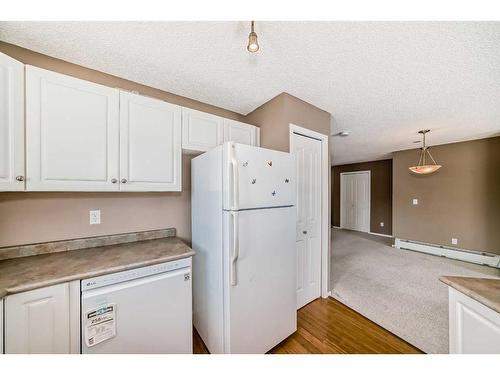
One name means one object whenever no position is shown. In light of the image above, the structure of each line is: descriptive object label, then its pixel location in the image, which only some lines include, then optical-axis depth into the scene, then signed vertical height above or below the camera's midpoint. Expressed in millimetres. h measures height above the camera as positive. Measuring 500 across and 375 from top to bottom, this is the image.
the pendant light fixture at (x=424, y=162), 3241 +562
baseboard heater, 3357 -1319
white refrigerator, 1312 -480
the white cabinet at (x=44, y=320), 930 -701
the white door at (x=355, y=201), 5953 -449
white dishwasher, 1093 -797
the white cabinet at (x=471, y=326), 785 -644
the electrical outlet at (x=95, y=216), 1572 -241
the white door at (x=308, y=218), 2094 -358
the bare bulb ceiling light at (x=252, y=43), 1024 +803
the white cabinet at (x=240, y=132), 2002 +619
